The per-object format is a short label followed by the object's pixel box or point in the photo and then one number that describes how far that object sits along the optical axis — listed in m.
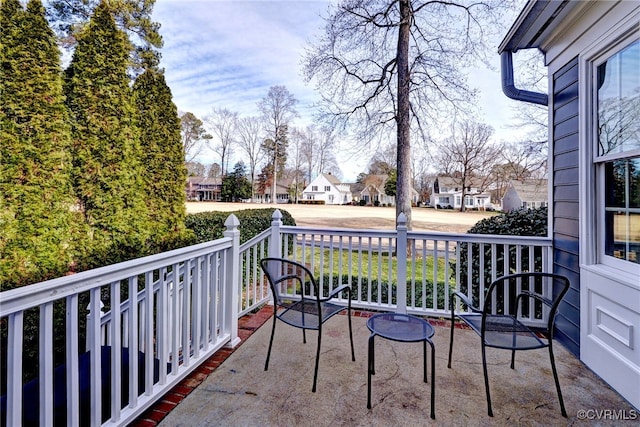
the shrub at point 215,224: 6.46
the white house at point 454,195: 28.95
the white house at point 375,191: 37.00
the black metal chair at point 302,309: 2.32
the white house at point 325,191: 39.94
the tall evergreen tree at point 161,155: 5.85
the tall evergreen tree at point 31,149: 3.62
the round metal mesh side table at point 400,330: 1.92
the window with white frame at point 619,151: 2.11
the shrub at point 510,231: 3.51
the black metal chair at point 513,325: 1.96
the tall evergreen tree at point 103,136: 4.61
